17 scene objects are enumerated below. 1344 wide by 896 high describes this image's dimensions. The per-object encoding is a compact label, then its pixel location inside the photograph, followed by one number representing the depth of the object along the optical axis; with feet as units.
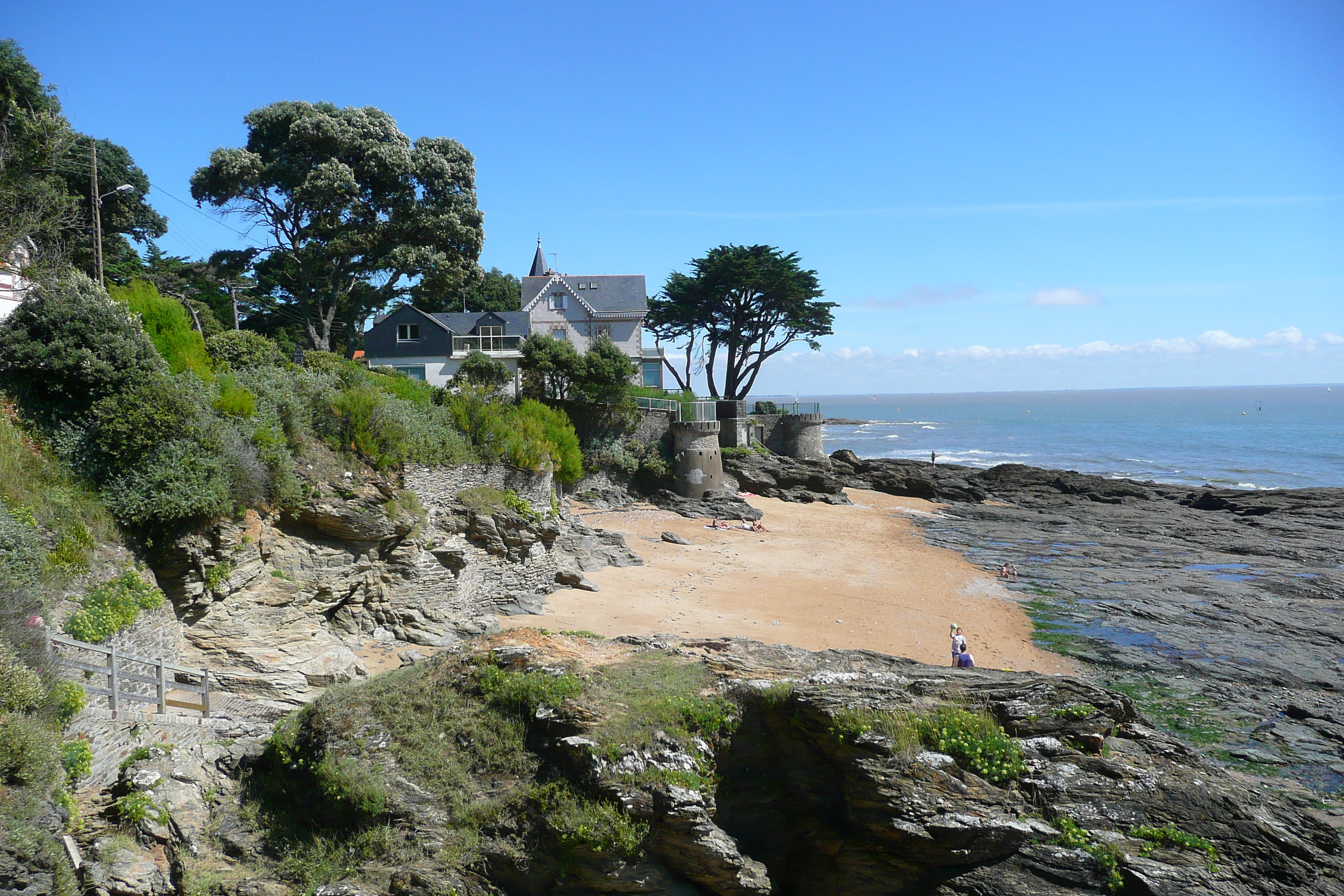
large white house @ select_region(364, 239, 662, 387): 120.06
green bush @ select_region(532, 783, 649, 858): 26.11
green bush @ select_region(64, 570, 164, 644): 32.73
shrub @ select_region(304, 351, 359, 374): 68.80
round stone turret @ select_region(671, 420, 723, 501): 116.57
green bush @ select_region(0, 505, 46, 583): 30.71
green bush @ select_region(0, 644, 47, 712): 24.53
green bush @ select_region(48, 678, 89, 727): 26.81
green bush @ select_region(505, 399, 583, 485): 73.97
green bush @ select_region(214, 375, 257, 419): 48.60
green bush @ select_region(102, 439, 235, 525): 39.55
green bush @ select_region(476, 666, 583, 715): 30.50
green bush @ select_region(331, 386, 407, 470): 57.36
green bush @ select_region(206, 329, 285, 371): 62.95
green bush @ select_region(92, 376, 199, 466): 40.91
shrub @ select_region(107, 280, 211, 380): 51.03
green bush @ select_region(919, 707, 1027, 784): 27.35
